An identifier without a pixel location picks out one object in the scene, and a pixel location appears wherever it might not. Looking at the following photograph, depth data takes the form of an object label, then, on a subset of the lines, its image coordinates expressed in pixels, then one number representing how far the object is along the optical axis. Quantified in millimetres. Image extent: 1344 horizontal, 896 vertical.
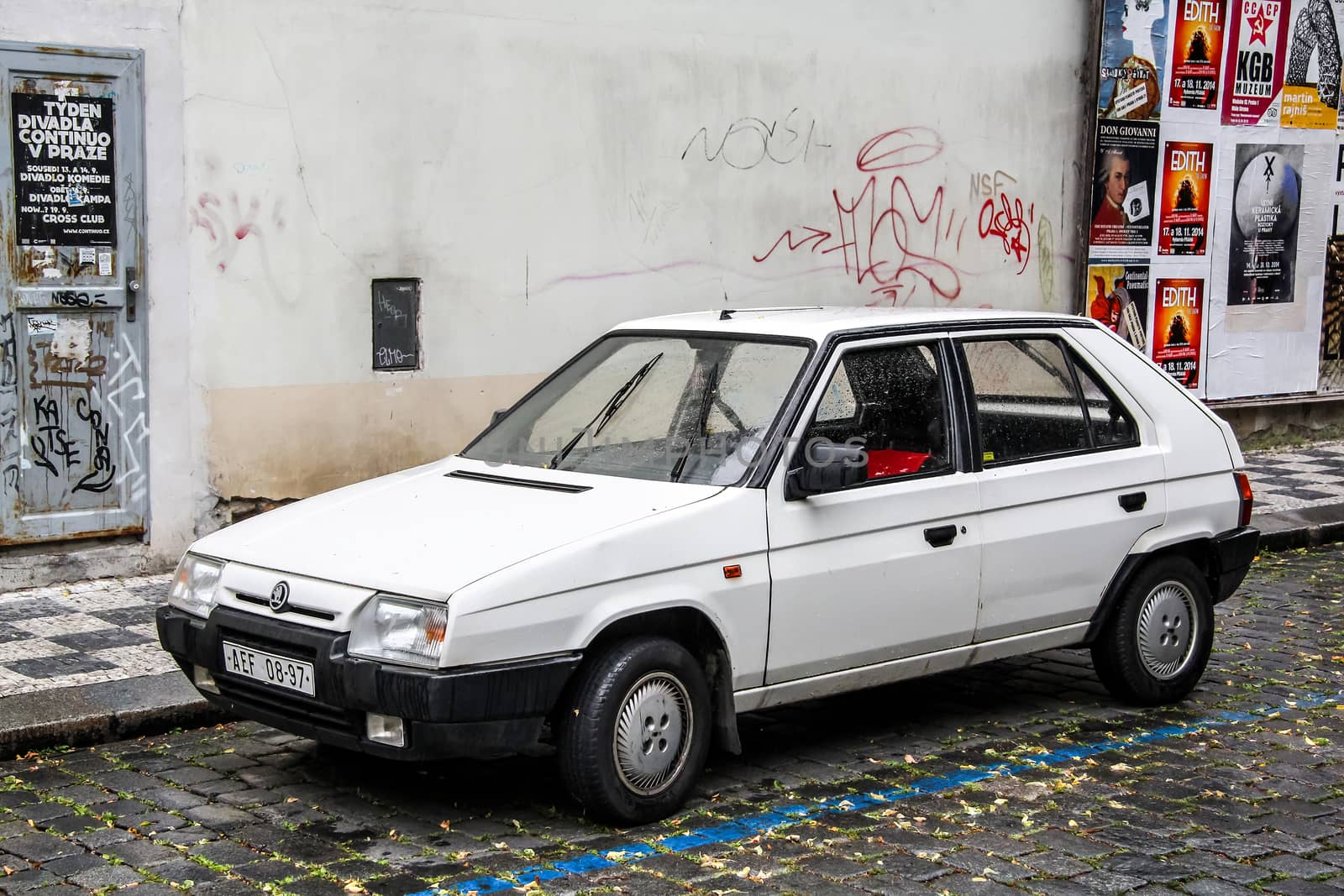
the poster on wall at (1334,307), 14719
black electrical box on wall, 9703
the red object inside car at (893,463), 6020
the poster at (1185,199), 13617
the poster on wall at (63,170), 8398
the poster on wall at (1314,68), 14227
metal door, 8414
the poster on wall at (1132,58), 13117
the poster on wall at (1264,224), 14086
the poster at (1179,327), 13711
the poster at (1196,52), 13461
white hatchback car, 5016
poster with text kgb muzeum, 13844
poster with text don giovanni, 13266
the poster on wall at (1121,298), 13344
